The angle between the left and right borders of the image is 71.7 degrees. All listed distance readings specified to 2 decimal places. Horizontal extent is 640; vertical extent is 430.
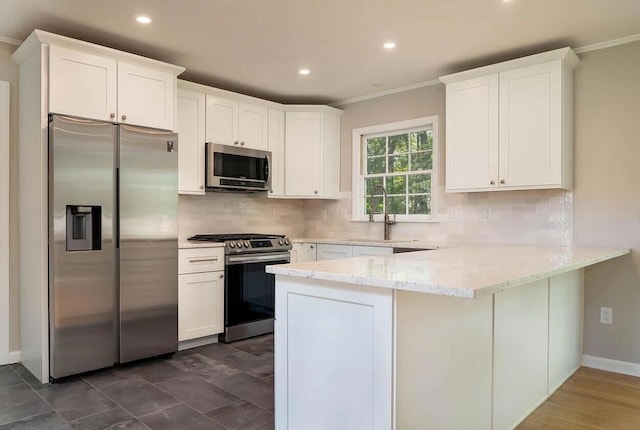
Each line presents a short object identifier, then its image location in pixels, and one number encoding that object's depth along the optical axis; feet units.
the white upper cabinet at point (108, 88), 9.77
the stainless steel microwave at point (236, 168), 13.60
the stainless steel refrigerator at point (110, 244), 9.65
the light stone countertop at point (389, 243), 12.45
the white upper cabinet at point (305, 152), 15.93
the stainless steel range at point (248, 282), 13.01
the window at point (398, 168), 14.49
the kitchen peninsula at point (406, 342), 5.20
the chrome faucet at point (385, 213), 15.05
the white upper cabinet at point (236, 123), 13.79
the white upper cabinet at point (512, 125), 10.74
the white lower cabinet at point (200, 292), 12.05
